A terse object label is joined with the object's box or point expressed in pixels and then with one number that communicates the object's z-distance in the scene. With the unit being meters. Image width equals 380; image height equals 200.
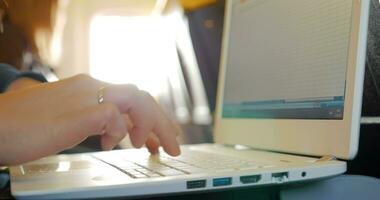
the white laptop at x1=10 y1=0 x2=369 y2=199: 0.46
